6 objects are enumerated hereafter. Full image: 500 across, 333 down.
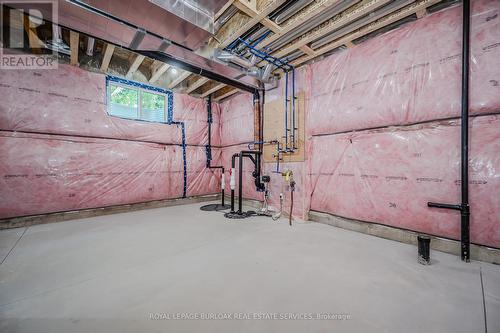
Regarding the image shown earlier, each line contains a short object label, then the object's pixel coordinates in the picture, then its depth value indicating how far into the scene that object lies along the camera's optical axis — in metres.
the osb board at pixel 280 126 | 3.74
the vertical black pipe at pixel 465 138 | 2.12
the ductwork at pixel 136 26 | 2.06
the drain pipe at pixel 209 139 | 5.66
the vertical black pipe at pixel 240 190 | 3.86
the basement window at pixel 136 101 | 4.24
